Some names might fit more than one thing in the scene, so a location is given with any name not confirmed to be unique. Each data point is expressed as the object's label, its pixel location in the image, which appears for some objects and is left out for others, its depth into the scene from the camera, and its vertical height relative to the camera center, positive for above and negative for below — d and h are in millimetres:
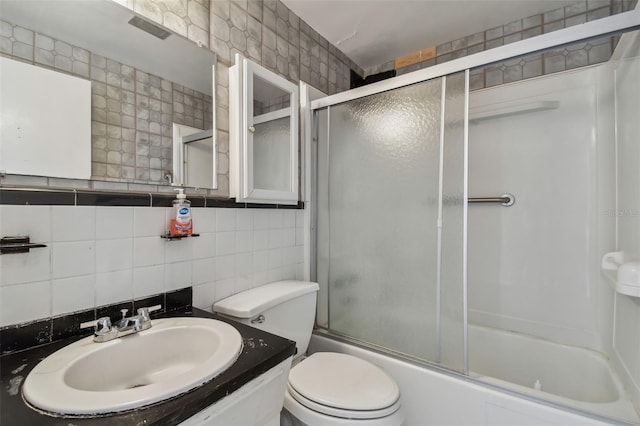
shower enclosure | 1234 -34
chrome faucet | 763 -316
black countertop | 494 -356
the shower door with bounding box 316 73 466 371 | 1231 -35
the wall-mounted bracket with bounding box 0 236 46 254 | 685 -82
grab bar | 1701 +75
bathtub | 1027 -742
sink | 527 -348
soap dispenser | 994 -23
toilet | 964 -638
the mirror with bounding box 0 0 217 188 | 774 +436
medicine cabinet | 1246 +358
